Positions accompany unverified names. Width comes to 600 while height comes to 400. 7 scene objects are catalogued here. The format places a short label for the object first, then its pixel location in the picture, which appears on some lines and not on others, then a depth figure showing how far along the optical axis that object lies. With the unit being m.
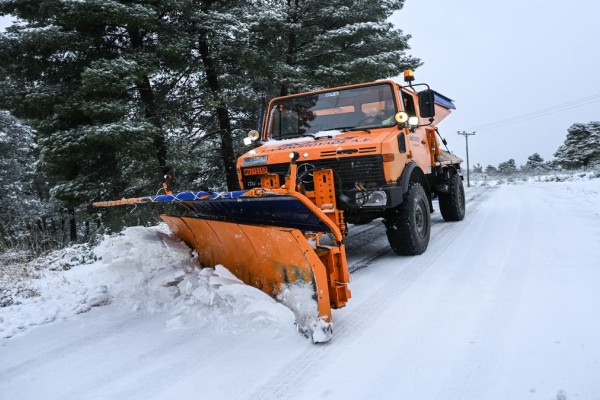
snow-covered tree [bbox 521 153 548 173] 39.17
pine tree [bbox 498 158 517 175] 48.08
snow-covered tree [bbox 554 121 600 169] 37.00
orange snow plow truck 2.76
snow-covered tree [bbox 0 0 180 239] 7.51
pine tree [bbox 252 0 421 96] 10.39
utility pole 37.98
